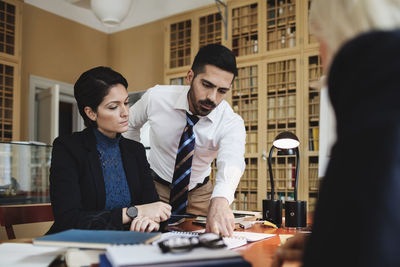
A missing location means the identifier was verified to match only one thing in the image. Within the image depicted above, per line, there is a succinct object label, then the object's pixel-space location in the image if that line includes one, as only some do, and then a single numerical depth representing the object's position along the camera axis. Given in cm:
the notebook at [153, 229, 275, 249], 120
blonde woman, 42
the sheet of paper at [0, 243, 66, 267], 89
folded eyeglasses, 72
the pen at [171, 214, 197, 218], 172
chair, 169
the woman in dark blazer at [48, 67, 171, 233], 139
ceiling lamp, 428
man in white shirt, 190
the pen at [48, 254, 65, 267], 92
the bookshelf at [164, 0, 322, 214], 398
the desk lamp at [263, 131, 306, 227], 171
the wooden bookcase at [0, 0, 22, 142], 449
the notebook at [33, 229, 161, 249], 81
